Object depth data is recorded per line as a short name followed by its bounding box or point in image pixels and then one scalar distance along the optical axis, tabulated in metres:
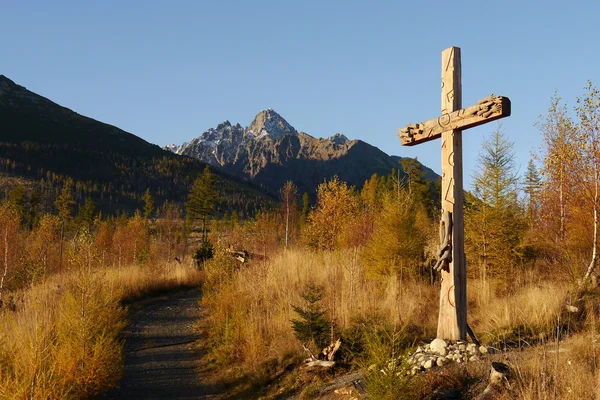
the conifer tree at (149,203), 47.90
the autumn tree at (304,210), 42.16
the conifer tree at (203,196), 38.33
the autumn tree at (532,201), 13.65
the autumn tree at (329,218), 20.19
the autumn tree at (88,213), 41.38
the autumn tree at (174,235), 27.63
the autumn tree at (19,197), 35.58
